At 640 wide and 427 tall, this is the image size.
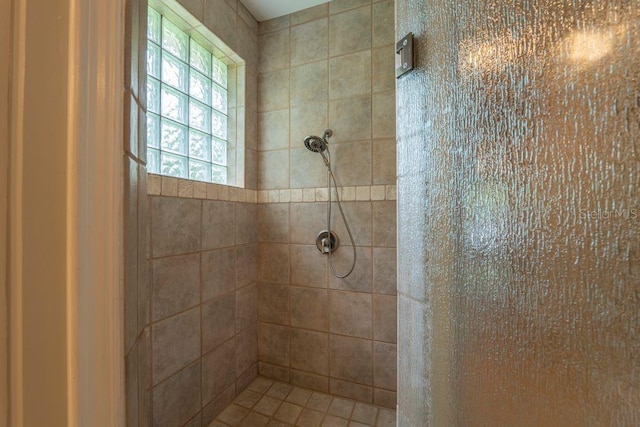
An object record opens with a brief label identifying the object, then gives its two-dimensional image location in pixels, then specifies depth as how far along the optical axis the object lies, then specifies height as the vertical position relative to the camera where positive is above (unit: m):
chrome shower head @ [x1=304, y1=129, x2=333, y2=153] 1.50 +0.43
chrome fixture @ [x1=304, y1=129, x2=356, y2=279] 1.51 +0.04
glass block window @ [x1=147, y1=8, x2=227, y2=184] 1.21 +0.59
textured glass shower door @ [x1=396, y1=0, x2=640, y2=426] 0.33 +0.00
